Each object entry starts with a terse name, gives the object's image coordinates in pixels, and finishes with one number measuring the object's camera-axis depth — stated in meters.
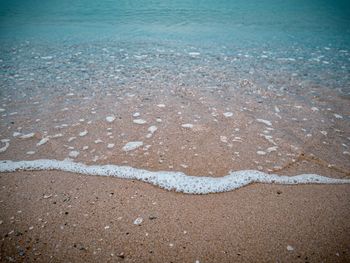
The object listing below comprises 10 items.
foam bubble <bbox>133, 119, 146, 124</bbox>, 3.43
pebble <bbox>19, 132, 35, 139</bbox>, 3.12
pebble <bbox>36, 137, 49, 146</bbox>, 3.02
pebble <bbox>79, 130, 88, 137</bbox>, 3.17
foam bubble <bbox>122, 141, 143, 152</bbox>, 2.92
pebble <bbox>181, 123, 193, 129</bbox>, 3.30
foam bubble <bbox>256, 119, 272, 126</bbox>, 3.39
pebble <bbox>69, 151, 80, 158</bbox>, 2.81
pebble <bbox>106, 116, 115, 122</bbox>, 3.48
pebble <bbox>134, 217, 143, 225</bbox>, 2.01
